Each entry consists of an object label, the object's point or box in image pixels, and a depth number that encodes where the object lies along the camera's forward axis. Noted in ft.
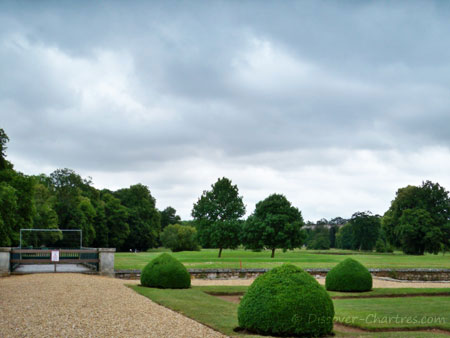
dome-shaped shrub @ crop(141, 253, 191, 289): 60.08
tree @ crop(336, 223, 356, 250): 324.80
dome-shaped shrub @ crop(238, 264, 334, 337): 29.48
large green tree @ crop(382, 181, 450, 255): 189.78
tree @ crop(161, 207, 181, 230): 317.95
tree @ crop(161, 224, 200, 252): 214.48
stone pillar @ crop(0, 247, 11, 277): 67.33
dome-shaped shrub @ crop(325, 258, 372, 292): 64.23
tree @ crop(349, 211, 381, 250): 277.03
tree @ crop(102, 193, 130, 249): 228.22
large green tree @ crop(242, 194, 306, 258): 142.51
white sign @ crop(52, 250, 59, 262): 71.51
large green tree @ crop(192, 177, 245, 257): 144.97
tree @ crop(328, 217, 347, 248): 392.04
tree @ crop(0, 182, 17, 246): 96.50
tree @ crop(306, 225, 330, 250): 323.98
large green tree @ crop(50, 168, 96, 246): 193.77
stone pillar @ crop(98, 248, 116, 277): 72.02
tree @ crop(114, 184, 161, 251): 242.35
